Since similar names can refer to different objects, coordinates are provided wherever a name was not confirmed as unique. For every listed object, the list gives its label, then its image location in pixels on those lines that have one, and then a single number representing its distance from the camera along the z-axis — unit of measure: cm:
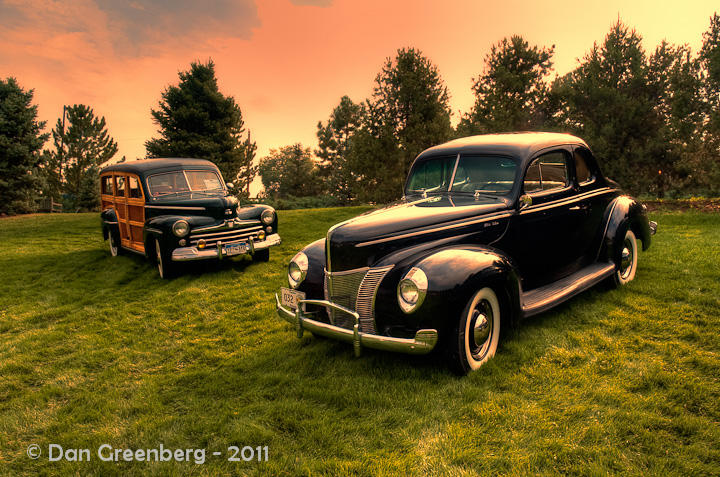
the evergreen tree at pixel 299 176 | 5238
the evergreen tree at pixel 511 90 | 2380
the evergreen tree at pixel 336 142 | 5019
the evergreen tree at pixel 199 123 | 2794
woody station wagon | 793
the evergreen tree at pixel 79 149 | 3531
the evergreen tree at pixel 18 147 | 2080
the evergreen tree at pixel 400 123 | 2103
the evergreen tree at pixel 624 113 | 1945
